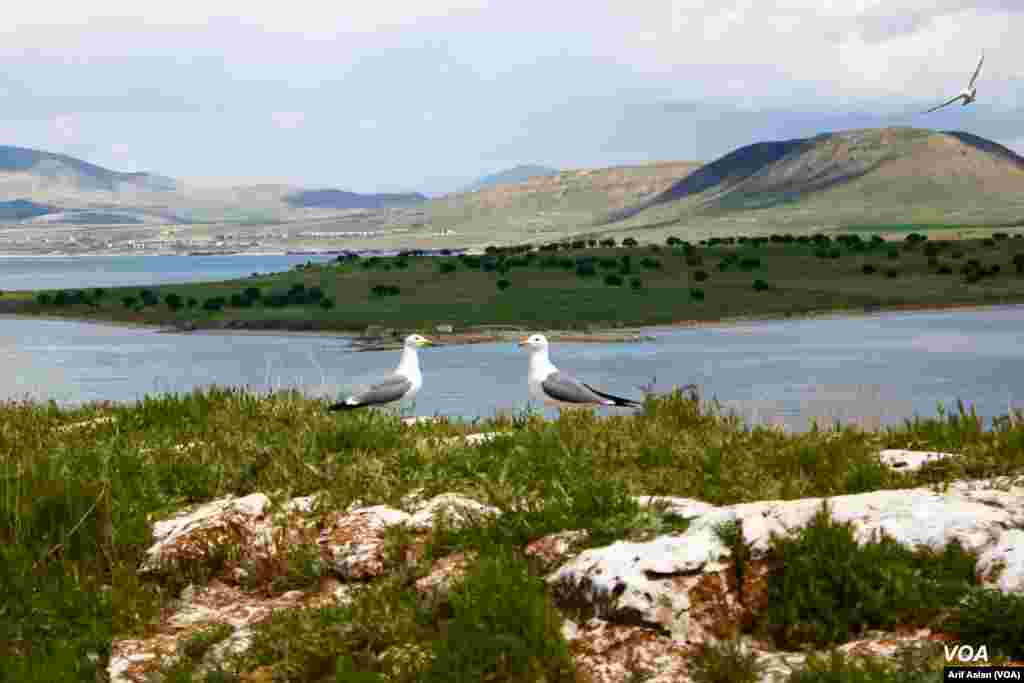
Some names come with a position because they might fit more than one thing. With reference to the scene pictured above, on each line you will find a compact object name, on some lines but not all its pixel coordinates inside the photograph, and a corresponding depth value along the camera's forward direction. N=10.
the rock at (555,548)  9.05
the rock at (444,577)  8.83
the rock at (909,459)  10.45
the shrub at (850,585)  8.06
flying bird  24.55
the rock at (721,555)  8.41
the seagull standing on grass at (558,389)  14.42
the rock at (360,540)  9.59
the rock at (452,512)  9.67
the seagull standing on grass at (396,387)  14.42
